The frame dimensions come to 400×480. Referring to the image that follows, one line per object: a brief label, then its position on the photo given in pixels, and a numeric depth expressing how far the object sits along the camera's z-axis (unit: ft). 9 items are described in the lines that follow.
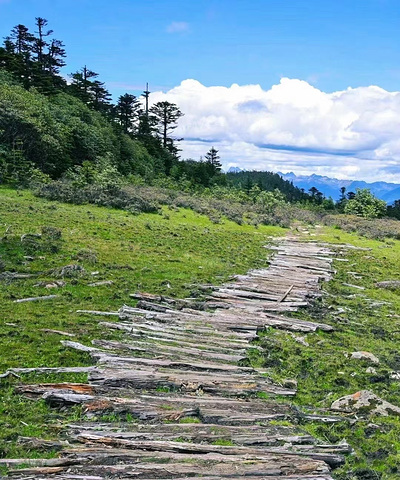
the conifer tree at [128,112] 271.69
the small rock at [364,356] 42.42
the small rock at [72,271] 57.84
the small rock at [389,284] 74.65
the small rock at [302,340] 45.18
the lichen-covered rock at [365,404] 32.65
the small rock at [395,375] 39.15
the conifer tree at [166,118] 275.96
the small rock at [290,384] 34.71
